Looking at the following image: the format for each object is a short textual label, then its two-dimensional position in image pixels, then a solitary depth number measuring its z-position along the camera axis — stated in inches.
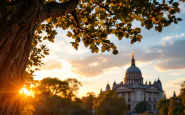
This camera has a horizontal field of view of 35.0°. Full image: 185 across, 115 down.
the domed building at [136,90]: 5255.9
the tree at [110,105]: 2650.1
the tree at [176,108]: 2241.6
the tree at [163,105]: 3006.9
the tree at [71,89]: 2817.4
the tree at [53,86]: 2800.2
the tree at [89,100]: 4320.9
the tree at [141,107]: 4685.0
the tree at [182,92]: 1978.8
